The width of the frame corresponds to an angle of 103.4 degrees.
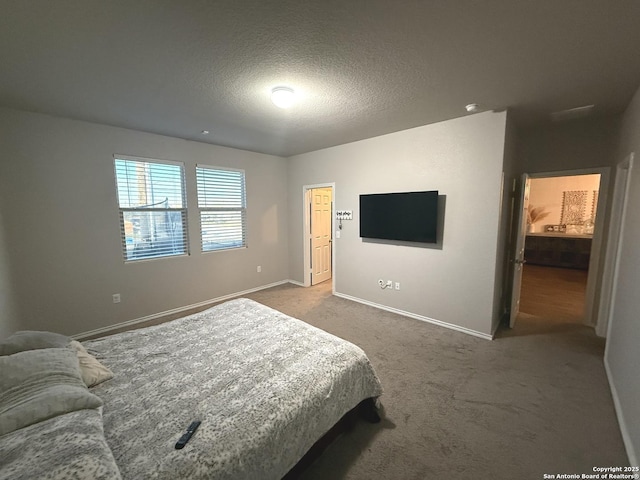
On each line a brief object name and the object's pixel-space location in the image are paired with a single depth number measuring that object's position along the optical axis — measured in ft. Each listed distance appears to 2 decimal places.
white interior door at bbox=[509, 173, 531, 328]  10.39
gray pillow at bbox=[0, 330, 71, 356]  4.76
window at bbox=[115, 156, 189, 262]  11.21
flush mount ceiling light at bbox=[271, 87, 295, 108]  7.31
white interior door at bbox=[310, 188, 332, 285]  16.96
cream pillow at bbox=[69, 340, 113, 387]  4.77
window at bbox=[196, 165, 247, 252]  13.63
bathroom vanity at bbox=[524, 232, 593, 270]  19.70
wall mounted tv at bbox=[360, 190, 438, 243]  10.81
